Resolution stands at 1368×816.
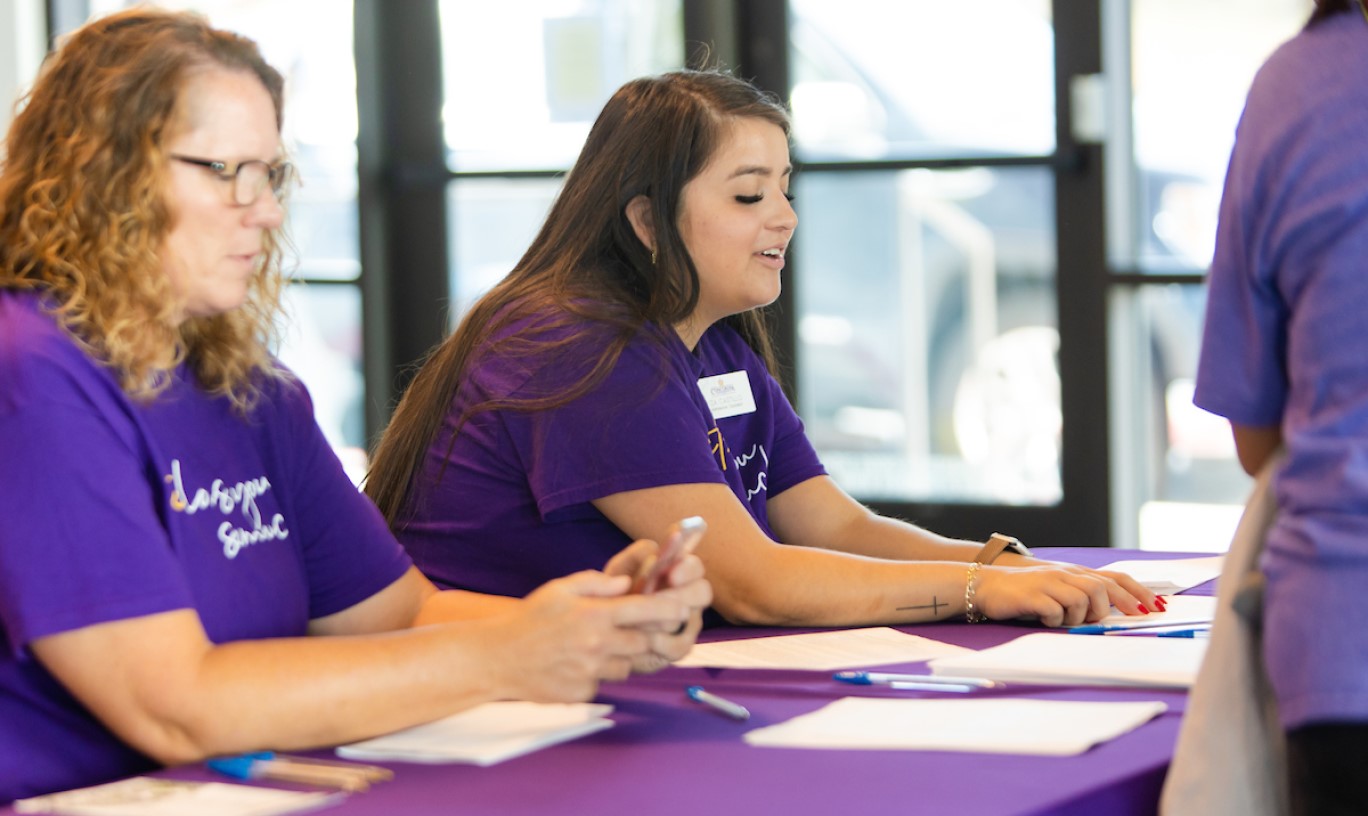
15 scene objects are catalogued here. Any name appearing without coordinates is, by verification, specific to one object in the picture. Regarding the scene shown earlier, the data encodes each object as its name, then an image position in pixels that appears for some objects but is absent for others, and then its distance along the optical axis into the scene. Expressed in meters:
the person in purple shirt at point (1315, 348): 2.82
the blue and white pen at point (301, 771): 2.93
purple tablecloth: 2.86
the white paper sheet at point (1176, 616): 3.41
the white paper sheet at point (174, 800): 2.87
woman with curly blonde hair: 2.96
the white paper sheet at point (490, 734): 2.98
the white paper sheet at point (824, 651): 3.29
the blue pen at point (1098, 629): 3.40
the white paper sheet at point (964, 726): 2.99
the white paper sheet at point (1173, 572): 3.65
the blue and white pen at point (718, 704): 3.08
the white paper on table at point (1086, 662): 3.17
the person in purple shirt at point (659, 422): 3.48
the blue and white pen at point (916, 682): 3.17
